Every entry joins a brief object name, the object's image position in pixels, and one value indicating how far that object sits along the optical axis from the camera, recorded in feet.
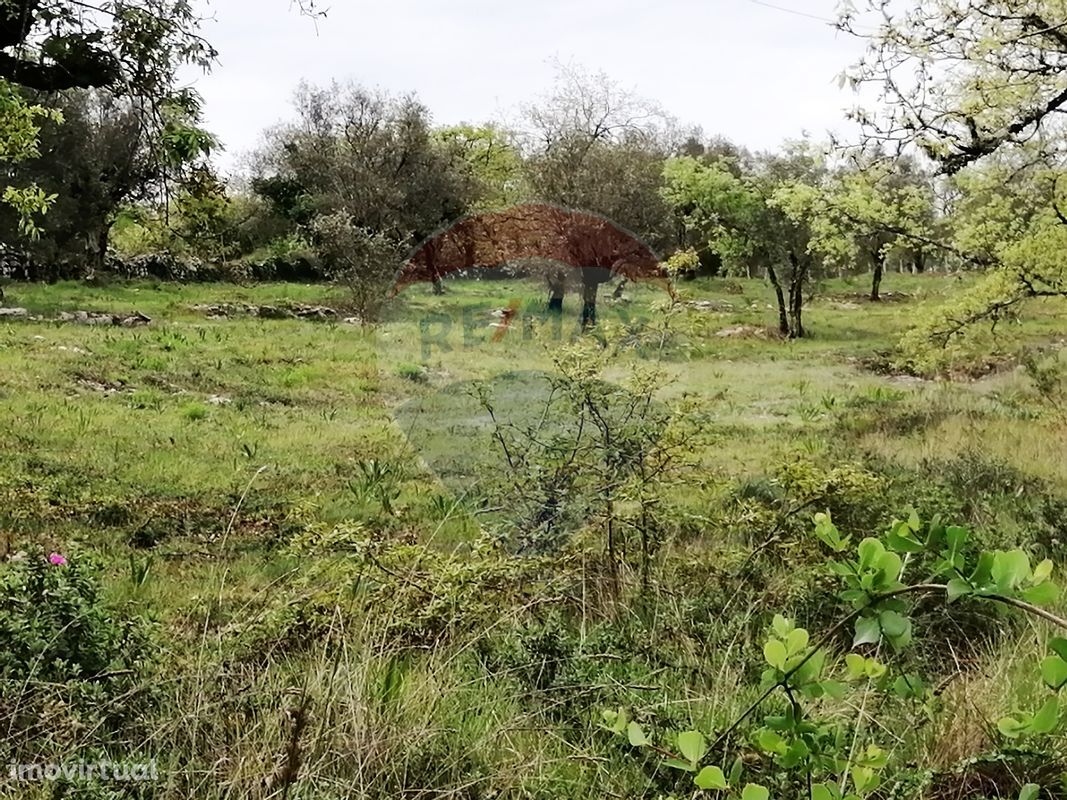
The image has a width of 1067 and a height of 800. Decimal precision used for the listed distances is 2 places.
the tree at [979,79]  24.66
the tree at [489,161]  93.91
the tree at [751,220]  85.51
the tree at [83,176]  78.48
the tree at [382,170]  92.27
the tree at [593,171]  76.02
